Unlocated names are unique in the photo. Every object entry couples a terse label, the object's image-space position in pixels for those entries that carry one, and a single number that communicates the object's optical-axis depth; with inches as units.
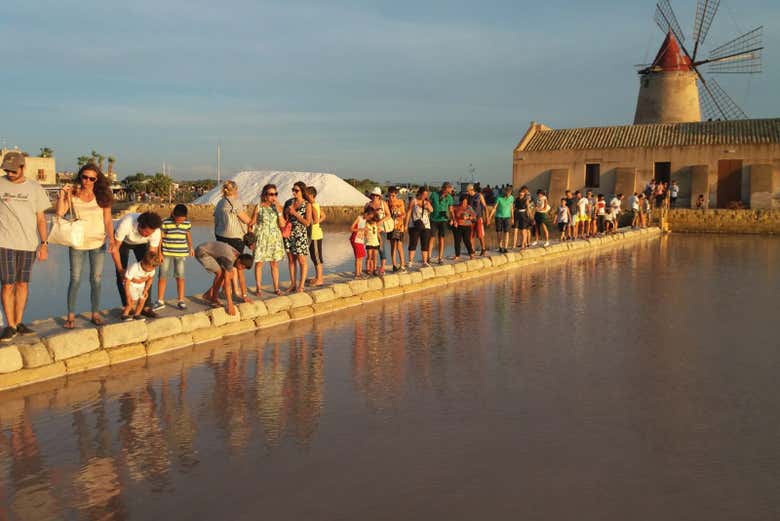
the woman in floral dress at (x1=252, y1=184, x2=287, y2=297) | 360.5
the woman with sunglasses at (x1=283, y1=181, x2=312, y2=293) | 382.0
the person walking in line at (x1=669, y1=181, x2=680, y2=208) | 1132.5
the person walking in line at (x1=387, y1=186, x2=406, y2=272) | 483.5
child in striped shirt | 316.2
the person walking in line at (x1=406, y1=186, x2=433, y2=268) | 488.7
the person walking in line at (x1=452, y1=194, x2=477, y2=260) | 540.1
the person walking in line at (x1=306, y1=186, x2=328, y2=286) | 390.6
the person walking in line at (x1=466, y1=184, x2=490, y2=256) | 592.7
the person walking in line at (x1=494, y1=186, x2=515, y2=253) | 607.8
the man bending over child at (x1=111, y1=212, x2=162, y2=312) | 295.0
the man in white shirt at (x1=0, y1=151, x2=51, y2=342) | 241.8
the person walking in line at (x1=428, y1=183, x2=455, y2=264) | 530.6
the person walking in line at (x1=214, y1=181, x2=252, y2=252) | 346.6
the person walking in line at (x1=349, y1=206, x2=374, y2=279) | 449.4
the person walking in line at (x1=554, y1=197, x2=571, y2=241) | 787.4
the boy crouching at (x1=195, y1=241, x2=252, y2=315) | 313.0
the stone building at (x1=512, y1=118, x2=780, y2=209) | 1181.7
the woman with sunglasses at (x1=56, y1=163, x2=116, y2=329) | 264.8
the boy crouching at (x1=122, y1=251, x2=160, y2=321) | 285.0
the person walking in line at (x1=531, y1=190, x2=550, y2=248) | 701.9
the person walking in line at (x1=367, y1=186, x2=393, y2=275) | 458.3
